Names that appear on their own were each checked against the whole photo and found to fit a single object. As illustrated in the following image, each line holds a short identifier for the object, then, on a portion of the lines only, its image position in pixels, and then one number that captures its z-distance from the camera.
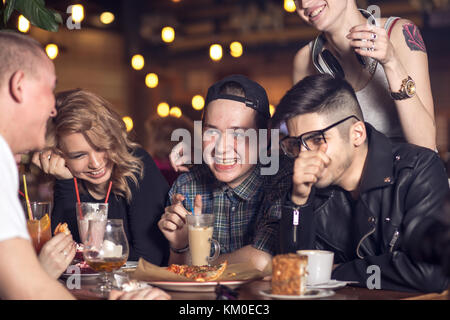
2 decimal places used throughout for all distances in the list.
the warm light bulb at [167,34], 5.86
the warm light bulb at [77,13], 4.56
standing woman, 2.20
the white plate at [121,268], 2.01
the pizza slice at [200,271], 1.82
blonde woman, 2.75
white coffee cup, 1.72
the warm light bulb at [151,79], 6.42
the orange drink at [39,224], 2.06
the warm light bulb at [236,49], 5.84
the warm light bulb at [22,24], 4.23
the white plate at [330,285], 1.68
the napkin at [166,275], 1.82
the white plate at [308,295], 1.53
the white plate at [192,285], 1.71
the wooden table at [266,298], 1.62
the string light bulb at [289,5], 4.70
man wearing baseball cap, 2.32
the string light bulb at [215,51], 5.78
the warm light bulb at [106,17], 5.20
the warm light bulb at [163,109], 7.09
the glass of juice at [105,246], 1.81
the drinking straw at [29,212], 2.12
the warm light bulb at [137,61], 6.10
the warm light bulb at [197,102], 6.66
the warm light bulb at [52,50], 5.44
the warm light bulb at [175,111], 6.31
